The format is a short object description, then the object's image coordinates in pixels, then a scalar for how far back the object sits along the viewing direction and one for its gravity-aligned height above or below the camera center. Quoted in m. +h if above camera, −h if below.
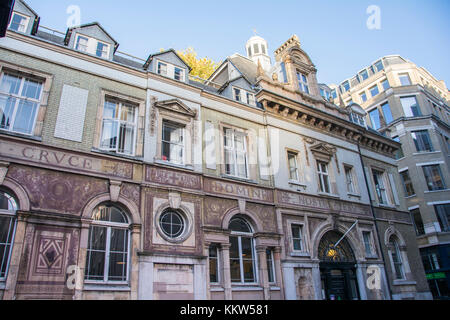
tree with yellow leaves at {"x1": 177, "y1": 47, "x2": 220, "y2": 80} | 27.42 +18.76
